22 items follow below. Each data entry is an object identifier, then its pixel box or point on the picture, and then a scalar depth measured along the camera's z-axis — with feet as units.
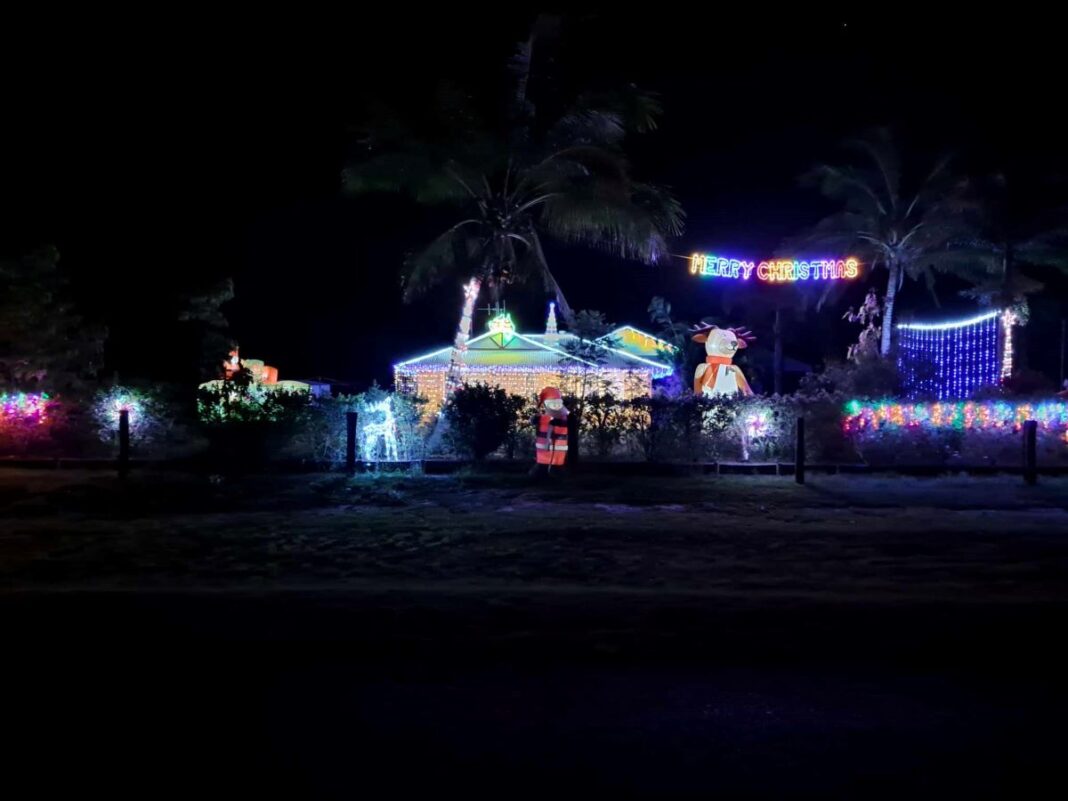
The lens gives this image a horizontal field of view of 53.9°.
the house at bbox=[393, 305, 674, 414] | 86.89
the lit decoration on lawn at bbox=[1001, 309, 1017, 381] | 100.17
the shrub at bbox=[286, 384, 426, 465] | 64.80
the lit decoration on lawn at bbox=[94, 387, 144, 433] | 76.89
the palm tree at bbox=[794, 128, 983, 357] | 108.17
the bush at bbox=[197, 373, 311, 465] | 63.98
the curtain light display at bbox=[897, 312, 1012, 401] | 100.63
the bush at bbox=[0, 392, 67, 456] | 74.28
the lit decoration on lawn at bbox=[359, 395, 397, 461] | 65.21
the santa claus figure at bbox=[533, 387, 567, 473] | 58.29
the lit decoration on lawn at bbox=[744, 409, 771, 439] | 67.00
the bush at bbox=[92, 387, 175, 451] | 76.64
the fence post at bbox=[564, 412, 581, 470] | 62.69
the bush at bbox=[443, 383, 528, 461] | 65.82
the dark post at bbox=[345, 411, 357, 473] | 61.21
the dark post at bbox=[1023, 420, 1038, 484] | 58.34
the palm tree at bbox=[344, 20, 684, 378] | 74.18
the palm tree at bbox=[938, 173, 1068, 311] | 100.58
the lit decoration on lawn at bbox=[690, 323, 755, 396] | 80.94
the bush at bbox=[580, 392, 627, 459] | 66.13
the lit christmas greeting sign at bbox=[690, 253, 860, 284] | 106.22
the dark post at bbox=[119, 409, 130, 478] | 59.88
